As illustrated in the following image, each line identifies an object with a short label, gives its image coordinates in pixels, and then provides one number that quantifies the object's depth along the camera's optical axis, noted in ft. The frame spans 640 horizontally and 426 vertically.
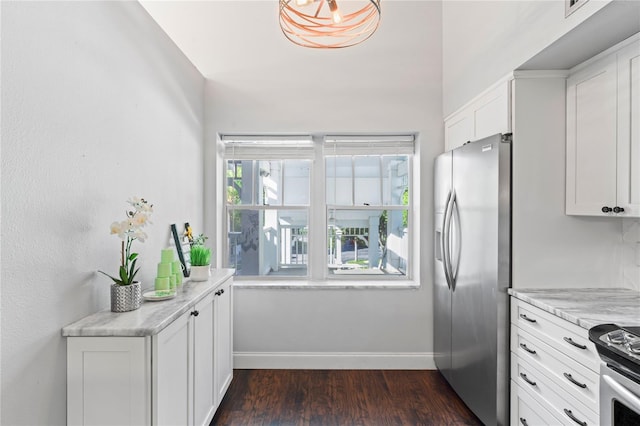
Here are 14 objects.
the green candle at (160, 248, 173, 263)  6.49
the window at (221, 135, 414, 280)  11.10
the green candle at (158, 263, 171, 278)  6.33
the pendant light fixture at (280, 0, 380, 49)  10.22
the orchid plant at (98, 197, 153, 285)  5.25
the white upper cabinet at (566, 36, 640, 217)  5.49
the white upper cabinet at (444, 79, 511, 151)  7.06
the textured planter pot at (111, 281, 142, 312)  5.24
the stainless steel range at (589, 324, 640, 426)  3.74
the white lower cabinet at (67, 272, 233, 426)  4.57
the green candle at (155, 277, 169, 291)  6.23
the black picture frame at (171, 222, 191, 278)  8.05
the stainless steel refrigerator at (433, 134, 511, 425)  6.81
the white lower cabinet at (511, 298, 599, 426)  4.95
